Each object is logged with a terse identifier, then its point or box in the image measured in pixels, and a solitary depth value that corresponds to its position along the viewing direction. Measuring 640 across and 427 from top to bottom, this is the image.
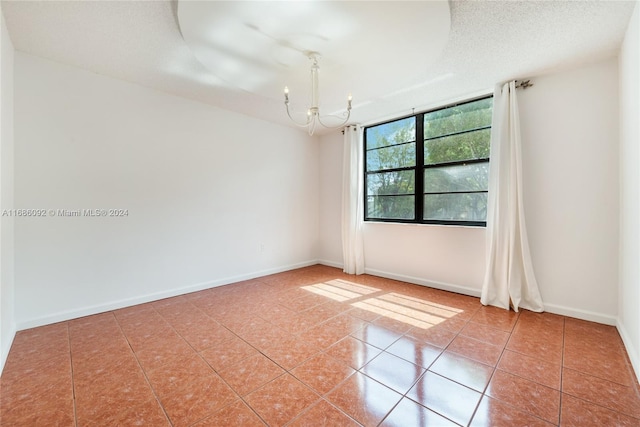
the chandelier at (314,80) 2.13
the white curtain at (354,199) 4.45
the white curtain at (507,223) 2.87
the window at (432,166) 3.38
